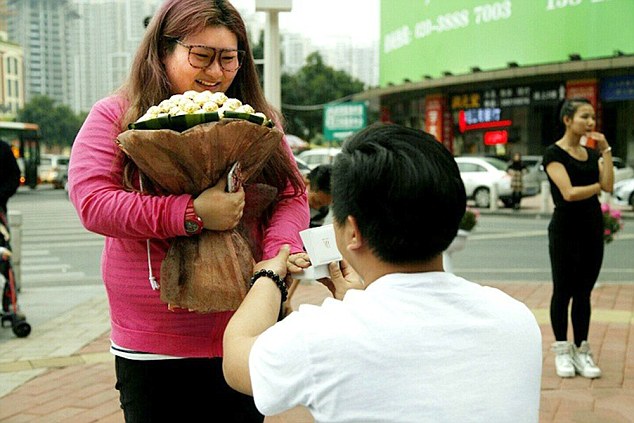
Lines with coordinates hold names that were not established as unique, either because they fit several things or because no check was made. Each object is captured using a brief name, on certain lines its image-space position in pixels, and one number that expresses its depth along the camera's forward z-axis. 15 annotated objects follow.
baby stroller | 6.31
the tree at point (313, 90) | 52.72
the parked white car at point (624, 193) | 20.12
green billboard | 23.70
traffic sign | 21.84
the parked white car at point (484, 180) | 22.38
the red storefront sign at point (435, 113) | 32.41
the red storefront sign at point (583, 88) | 25.98
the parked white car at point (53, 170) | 39.75
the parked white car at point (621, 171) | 23.92
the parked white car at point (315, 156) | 27.67
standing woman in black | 4.96
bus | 32.91
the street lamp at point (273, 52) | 6.04
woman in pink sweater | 1.97
